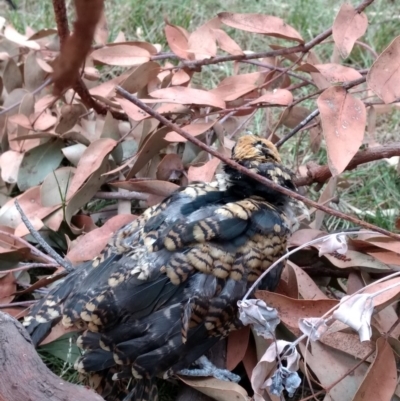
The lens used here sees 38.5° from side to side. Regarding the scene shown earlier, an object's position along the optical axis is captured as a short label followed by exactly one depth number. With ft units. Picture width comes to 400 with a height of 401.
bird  3.24
